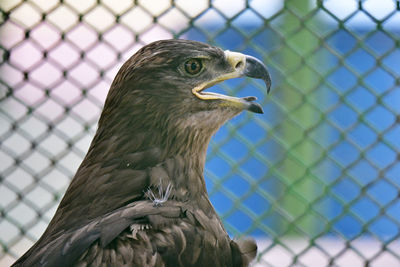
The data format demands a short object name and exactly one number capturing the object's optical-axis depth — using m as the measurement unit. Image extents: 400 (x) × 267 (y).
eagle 5.31
